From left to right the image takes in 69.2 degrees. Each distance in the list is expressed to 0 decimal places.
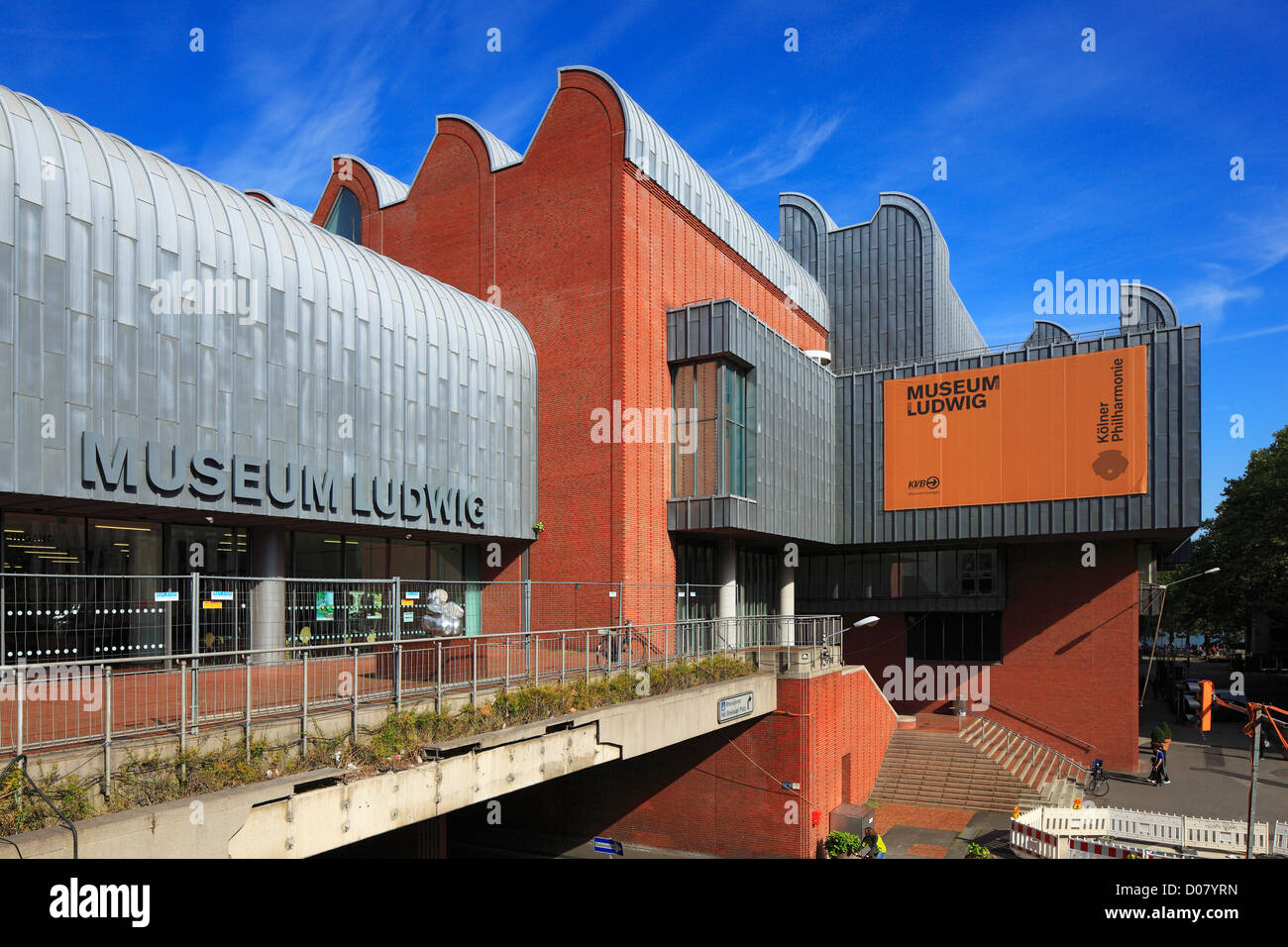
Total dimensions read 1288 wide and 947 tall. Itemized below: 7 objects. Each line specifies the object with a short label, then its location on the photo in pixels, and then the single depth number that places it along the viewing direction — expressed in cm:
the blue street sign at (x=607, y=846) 1744
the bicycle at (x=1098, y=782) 2867
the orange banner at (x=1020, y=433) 2942
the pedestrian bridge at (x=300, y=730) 897
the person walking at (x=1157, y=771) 2928
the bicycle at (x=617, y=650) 1845
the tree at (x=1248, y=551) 5141
